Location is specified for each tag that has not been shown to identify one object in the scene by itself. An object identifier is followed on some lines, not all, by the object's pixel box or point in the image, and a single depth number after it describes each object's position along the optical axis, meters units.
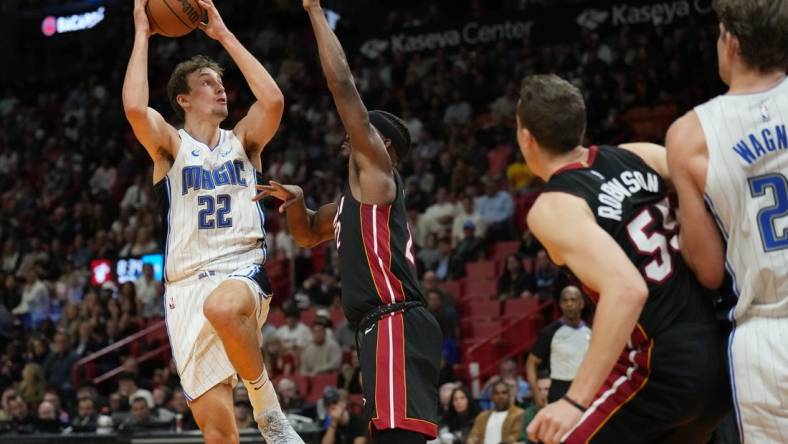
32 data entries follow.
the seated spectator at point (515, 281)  13.70
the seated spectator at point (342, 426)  10.50
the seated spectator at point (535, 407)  9.89
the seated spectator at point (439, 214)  15.51
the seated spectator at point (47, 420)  13.12
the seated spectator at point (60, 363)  16.06
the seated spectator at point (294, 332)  14.38
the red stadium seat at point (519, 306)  13.52
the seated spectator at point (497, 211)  15.11
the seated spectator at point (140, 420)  11.76
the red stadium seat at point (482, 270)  14.60
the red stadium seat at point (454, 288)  14.50
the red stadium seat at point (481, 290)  14.39
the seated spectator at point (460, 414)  10.84
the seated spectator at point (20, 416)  13.13
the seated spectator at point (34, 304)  18.41
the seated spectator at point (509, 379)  11.20
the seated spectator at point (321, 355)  13.84
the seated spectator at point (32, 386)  15.66
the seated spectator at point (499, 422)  10.20
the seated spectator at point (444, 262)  14.79
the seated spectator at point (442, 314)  13.21
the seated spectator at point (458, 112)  18.14
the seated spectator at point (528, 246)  13.97
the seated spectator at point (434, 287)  13.39
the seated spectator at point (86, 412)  13.36
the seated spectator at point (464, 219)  15.12
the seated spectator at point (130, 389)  14.02
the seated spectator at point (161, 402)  13.26
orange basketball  6.11
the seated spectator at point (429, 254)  15.06
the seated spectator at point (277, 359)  14.16
